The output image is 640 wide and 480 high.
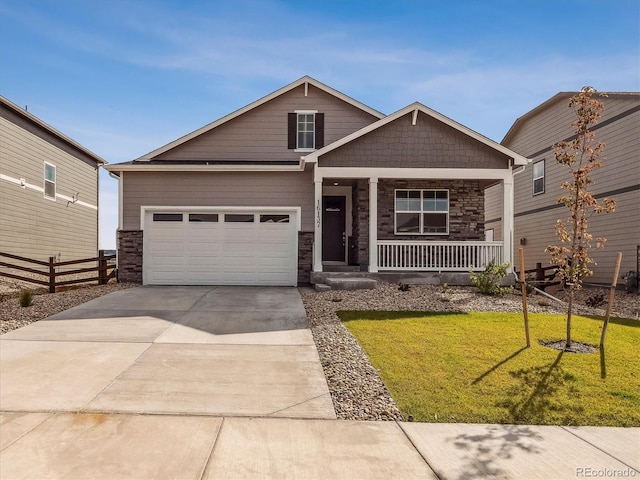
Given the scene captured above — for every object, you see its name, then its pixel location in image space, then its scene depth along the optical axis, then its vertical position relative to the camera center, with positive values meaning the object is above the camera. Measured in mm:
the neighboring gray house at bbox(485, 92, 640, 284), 13195 +2380
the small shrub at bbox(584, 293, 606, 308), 10859 -1508
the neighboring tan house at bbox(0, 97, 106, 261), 14195 +1938
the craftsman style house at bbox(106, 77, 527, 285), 12578 +1150
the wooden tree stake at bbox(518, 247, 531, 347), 6416 -858
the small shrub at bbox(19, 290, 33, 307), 8945 -1315
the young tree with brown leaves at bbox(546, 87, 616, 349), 6469 +721
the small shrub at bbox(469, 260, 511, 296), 11148 -987
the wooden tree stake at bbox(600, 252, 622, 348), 6022 -953
